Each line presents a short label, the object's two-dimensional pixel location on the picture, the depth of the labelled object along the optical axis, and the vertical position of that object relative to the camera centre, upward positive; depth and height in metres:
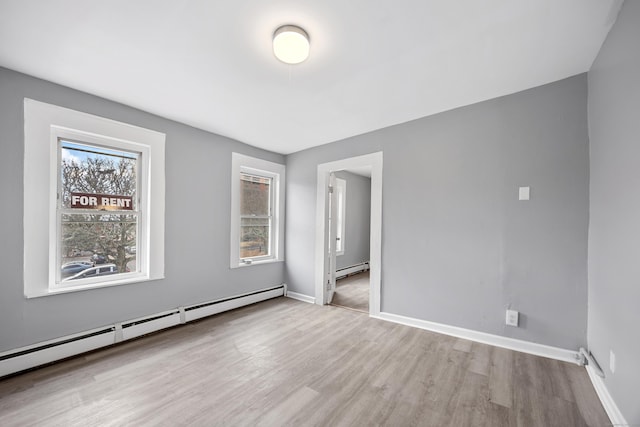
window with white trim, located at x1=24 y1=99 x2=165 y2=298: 2.22 +0.08
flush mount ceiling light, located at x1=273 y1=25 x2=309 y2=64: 1.68 +1.15
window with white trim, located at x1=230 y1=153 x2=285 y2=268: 3.79 +0.02
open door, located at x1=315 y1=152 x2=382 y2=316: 3.40 -0.28
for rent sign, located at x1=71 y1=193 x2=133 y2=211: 2.49 +0.08
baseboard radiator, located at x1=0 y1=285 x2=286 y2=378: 2.10 -1.26
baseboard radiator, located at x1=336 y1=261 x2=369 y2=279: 5.67 -1.33
